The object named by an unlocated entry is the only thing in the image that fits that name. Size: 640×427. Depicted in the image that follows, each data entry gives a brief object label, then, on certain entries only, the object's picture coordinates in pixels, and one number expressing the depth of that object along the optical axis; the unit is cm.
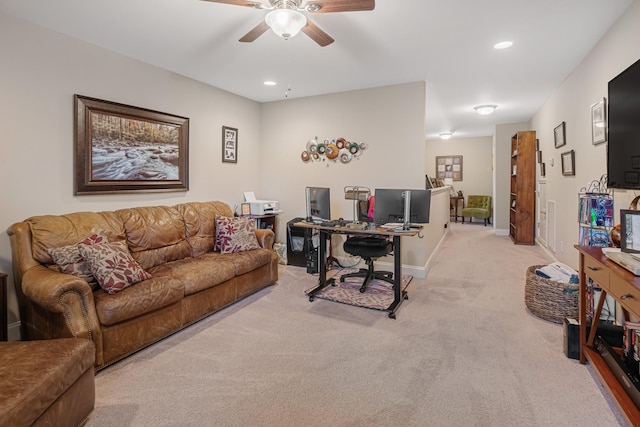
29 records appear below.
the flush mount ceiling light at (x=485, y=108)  559
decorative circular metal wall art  462
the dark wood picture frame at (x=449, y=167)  983
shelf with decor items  256
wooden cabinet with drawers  155
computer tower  473
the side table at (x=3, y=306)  226
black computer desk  321
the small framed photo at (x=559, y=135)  421
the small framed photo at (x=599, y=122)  286
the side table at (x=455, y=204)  978
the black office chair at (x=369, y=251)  358
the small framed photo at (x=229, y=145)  464
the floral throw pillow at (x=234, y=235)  368
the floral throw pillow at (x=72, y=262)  246
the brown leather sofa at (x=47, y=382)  133
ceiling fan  204
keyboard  161
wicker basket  283
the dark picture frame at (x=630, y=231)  179
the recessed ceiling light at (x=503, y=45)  310
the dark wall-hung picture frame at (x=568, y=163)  380
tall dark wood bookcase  621
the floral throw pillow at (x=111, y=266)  241
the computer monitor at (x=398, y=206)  339
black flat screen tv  205
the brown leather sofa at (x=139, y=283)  215
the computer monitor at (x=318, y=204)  384
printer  479
